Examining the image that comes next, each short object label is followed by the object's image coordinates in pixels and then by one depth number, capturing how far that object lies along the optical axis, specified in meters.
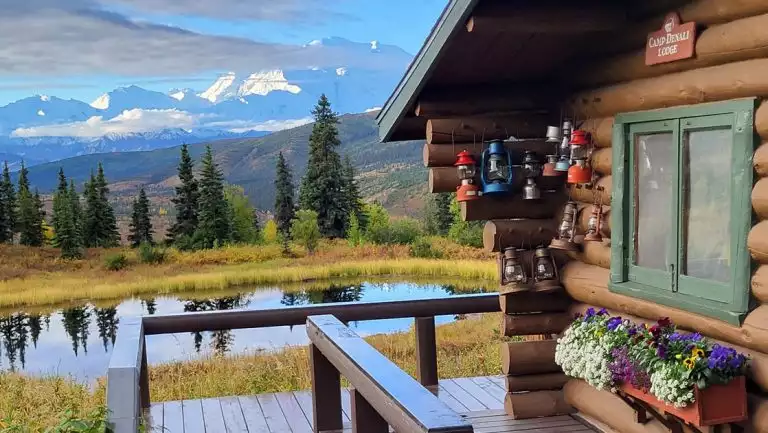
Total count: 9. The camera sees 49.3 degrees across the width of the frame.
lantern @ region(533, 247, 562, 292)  5.64
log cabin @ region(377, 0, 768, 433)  3.89
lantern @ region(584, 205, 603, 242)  5.12
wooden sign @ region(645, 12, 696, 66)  4.23
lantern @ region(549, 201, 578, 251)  5.41
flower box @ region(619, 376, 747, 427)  3.81
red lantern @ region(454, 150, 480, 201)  5.43
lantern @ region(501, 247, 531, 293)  5.61
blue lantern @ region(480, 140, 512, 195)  5.43
